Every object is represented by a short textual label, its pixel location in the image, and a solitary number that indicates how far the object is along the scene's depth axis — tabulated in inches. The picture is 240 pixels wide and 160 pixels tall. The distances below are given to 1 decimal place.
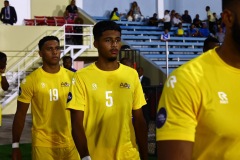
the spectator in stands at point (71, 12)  1115.3
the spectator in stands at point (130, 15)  1191.1
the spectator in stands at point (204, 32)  1180.1
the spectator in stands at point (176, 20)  1193.2
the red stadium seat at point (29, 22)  1091.0
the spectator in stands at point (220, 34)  1060.5
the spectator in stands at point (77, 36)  1022.6
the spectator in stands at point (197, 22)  1217.4
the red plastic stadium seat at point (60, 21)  1085.1
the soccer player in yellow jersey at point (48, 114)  293.1
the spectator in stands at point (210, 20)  1206.9
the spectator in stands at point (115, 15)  1172.5
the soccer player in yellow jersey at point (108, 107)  230.7
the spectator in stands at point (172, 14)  1209.4
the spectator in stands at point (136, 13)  1210.9
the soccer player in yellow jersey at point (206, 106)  114.9
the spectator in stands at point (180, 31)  1152.2
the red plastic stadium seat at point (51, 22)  1088.2
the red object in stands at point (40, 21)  1085.7
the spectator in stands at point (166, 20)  1141.2
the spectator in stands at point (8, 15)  1027.3
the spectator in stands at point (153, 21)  1169.0
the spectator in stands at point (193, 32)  1170.6
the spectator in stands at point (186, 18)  1253.6
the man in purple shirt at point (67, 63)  553.4
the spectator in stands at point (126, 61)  455.3
